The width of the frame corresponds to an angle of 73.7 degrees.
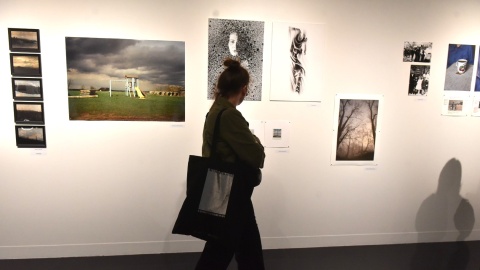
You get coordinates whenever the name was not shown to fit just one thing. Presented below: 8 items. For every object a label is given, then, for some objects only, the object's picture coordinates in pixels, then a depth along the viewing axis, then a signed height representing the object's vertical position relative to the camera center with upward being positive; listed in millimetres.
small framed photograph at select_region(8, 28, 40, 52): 2426 +492
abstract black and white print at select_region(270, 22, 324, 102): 2686 +432
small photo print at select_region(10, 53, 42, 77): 2459 +307
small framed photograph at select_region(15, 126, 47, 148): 2539 -251
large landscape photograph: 2520 +226
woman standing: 1688 -205
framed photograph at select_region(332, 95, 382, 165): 2859 -148
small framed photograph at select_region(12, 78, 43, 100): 2488 +125
